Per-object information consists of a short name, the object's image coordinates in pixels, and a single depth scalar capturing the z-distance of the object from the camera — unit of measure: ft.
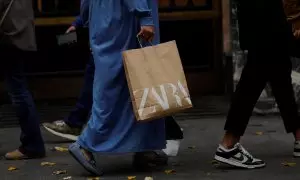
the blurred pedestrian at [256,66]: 39.72
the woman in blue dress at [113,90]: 37.69
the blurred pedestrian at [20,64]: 41.33
